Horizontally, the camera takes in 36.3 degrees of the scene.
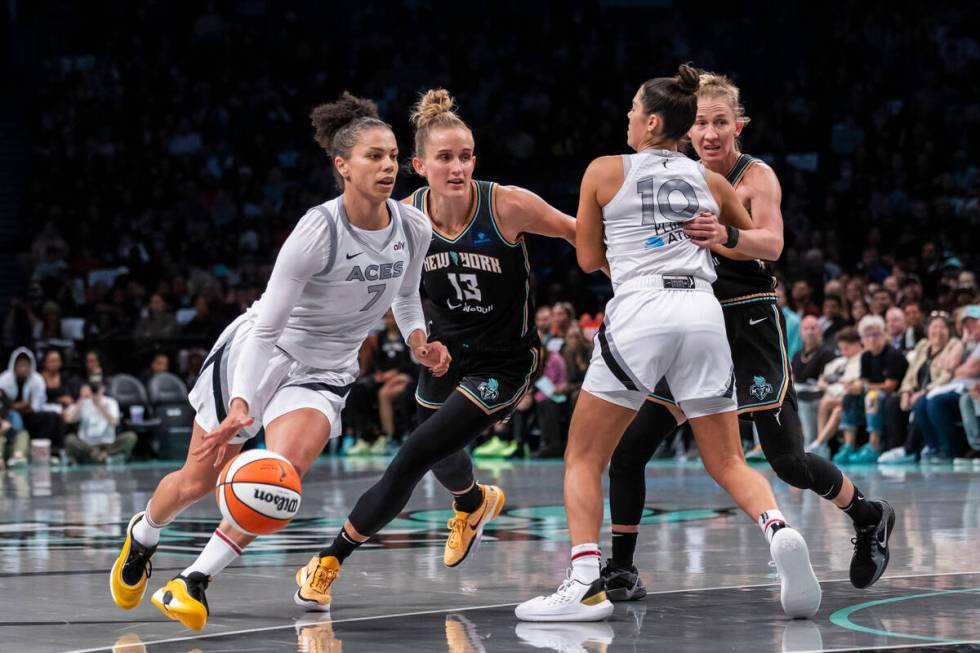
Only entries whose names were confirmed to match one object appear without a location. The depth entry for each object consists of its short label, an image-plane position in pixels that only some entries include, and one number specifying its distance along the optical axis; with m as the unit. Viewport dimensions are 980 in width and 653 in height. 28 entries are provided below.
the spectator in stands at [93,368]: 17.08
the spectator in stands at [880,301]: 14.68
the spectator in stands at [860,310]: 14.77
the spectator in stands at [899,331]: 14.40
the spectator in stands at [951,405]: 13.18
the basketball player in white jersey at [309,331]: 5.46
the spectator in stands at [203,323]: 19.00
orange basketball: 5.21
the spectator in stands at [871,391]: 14.02
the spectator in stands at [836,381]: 14.30
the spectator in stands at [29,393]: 16.64
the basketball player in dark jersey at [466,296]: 6.26
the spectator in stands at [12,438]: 16.06
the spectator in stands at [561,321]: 16.06
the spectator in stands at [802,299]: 15.20
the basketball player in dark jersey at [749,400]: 6.06
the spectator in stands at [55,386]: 16.98
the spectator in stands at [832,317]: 15.16
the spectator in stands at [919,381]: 13.56
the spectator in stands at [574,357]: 15.84
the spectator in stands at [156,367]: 17.81
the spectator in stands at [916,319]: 14.39
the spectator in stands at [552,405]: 15.93
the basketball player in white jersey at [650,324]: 5.46
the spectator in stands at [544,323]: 16.73
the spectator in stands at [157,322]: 19.06
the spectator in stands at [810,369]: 14.61
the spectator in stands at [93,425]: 16.77
